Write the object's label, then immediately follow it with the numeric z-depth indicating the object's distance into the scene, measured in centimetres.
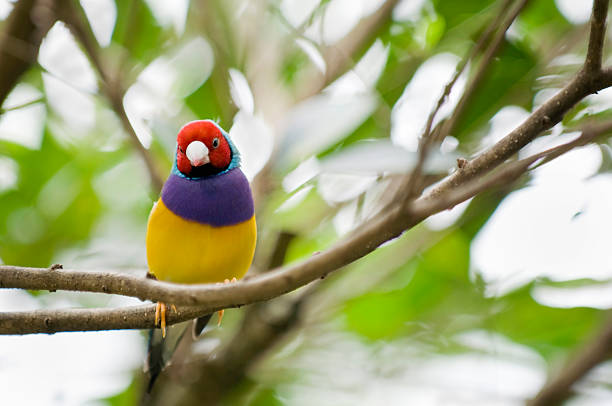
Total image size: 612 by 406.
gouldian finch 440
